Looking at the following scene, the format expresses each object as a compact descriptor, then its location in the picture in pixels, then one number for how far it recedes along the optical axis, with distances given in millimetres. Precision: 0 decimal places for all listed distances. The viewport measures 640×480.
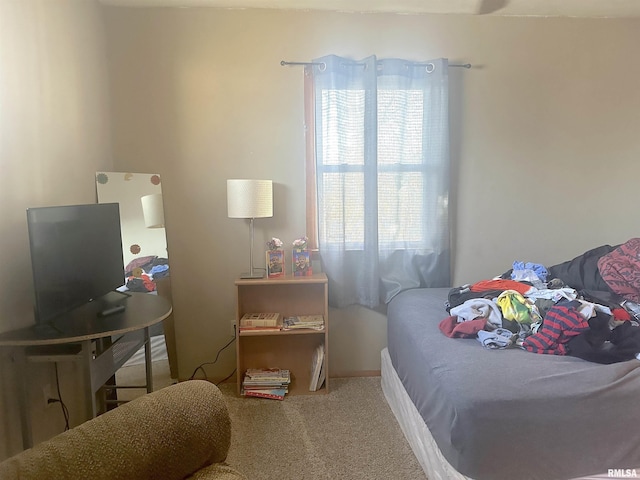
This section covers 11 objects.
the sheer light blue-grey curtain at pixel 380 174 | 2734
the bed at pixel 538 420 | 1448
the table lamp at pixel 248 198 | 2580
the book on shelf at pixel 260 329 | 2645
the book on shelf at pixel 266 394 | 2670
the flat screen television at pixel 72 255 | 1650
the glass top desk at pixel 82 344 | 1612
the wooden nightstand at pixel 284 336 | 2891
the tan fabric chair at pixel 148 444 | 1032
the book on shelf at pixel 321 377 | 2762
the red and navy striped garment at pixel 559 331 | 1772
